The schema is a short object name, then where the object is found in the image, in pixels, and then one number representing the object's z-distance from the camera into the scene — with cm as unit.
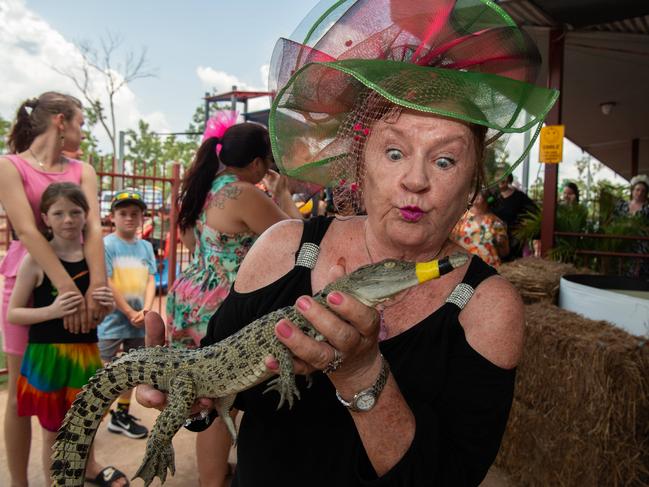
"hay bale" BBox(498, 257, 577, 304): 451
